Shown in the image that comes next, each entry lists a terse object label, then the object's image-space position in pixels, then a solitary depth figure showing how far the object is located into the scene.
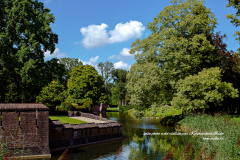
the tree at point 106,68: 91.44
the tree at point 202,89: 24.38
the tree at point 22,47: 23.44
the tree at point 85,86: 55.16
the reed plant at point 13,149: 12.12
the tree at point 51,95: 42.53
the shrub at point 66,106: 40.94
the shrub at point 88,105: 50.46
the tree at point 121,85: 79.49
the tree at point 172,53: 26.39
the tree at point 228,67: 31.72
